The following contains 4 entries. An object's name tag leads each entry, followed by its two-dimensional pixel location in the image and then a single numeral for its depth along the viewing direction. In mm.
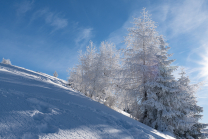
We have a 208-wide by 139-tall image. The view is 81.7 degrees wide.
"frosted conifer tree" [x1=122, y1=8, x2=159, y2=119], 9562
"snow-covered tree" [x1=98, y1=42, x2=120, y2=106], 12019
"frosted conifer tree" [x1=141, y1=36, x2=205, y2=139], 8711
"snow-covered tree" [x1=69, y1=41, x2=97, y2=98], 14023
